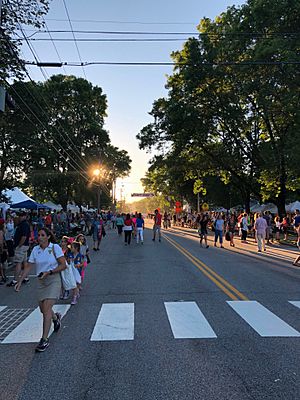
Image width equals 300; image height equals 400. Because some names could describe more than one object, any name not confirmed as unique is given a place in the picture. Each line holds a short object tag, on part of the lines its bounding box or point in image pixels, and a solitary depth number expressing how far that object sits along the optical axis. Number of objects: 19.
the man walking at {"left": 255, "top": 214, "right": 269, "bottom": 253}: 16.94
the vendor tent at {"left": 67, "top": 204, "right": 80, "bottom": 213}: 53.72
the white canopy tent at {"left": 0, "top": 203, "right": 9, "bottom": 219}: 22.94
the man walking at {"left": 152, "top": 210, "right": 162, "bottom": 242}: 21.92
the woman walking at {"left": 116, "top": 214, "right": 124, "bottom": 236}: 28.23
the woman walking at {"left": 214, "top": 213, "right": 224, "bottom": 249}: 19.30
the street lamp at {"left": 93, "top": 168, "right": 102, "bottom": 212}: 54.19
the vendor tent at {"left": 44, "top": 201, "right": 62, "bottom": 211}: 42.58
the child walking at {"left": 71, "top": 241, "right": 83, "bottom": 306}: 7.75
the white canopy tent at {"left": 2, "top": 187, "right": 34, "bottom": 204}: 25.36
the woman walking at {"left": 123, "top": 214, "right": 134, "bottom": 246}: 20.55
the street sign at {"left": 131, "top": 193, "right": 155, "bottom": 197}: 86.84
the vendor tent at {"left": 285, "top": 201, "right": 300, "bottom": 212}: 35.16
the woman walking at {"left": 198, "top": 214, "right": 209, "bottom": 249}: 19.28
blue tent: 24.73
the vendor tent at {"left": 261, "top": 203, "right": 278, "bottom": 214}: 42.19
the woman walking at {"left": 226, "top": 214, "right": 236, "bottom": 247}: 19.89
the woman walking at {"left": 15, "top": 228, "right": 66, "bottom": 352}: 5.14
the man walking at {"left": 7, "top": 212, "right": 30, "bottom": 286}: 9.69
